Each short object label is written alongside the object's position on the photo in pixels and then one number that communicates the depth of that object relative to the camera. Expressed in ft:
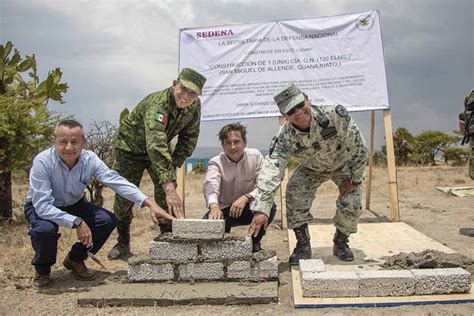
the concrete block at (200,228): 11.52
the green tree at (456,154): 75.77
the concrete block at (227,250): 11.75
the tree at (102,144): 26.37
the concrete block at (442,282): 10.23
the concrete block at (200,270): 11.83
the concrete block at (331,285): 10.37
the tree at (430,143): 74.50
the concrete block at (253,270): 11.80
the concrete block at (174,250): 11.78
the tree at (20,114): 20.79
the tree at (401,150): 70.54
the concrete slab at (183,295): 10.63
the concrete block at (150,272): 11.89
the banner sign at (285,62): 19.57
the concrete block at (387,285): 10.30
